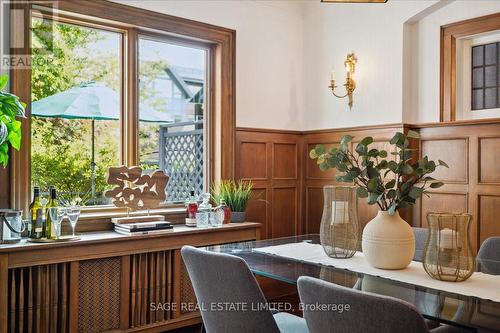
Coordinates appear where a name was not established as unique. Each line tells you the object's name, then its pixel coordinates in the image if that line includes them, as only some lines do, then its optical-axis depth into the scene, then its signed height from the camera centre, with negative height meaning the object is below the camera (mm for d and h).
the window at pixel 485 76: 3369 +696
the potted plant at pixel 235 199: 3670 -234
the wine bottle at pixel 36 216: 2727 -278
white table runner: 1569 -398
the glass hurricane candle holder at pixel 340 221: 1999 -221
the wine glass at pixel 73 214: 2811 -274
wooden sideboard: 2580 -698
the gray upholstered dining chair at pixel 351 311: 1089 -356
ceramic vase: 1825 -286
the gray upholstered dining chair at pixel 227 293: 1554 -434
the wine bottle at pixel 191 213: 3434 -323
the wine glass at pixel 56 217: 2748 -285
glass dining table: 1278 -403
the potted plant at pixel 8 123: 2403 +250
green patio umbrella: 3105 +447
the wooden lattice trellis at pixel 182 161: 3688 +69
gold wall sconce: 4016 +821
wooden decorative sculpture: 3148 -128
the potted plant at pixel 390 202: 1820 -128
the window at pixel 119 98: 3055 +527
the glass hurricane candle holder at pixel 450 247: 1652 -276
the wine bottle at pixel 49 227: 2746 -343
